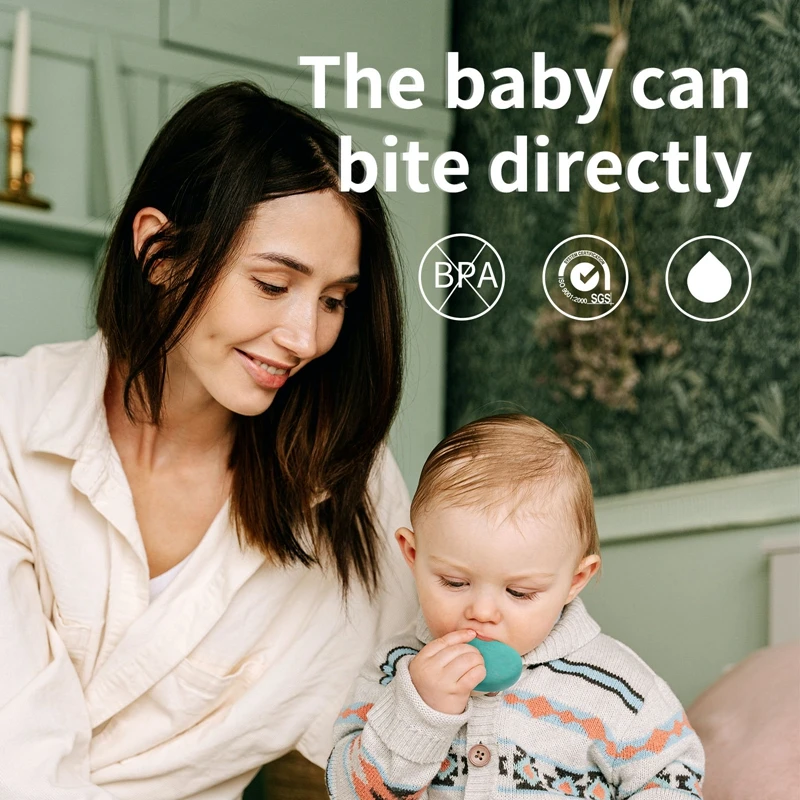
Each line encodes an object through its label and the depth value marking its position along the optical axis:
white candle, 2.21
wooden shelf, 2.21
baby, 1.17
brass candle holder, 2.23
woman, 1.41
